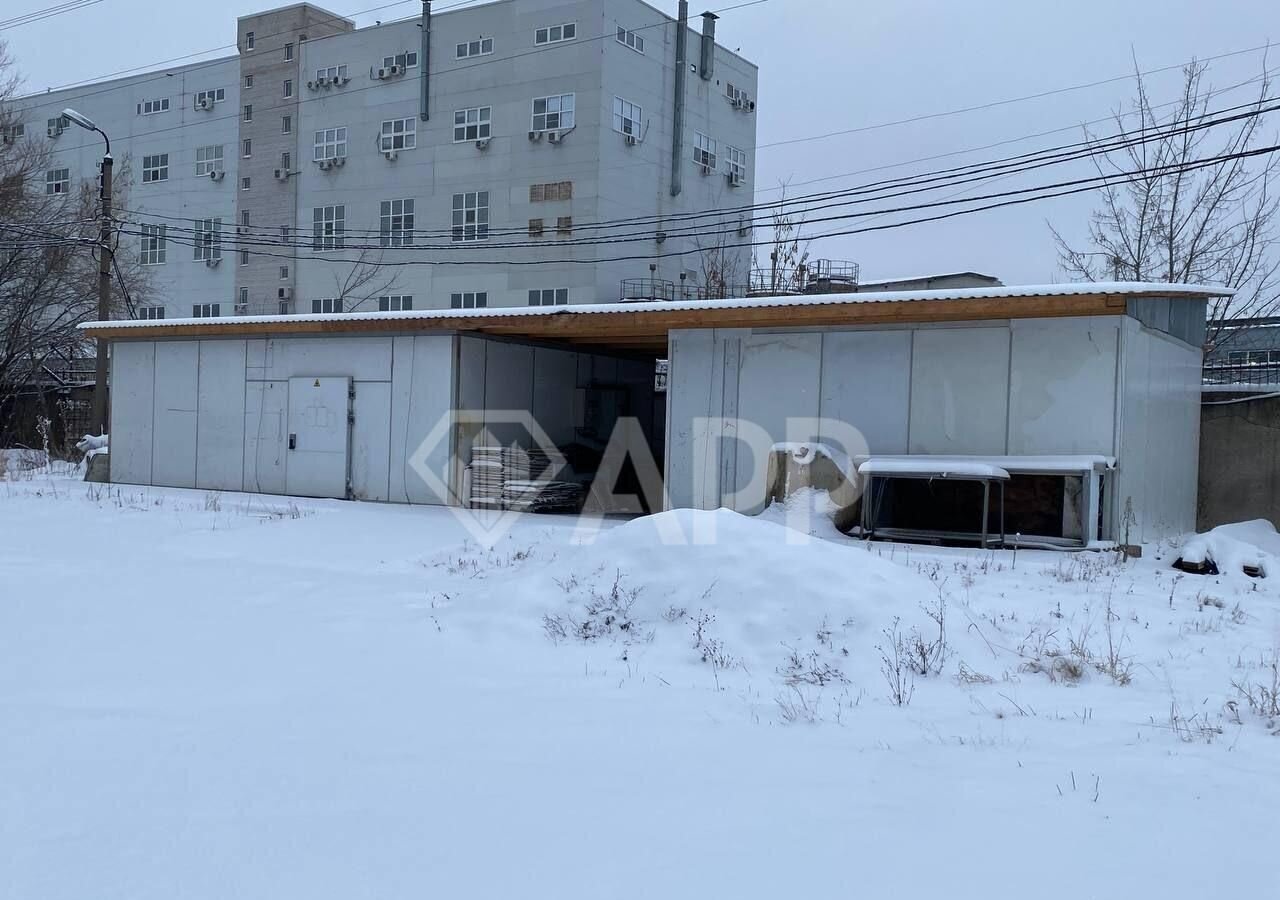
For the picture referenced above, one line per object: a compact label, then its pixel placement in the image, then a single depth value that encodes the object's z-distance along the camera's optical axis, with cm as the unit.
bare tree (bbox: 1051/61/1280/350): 2302
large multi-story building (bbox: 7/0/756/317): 3759
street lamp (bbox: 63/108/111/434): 2402
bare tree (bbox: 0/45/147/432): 2867
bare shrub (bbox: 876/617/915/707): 645
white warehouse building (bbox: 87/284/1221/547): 1320
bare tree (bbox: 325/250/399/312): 4231
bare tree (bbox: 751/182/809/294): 3697
